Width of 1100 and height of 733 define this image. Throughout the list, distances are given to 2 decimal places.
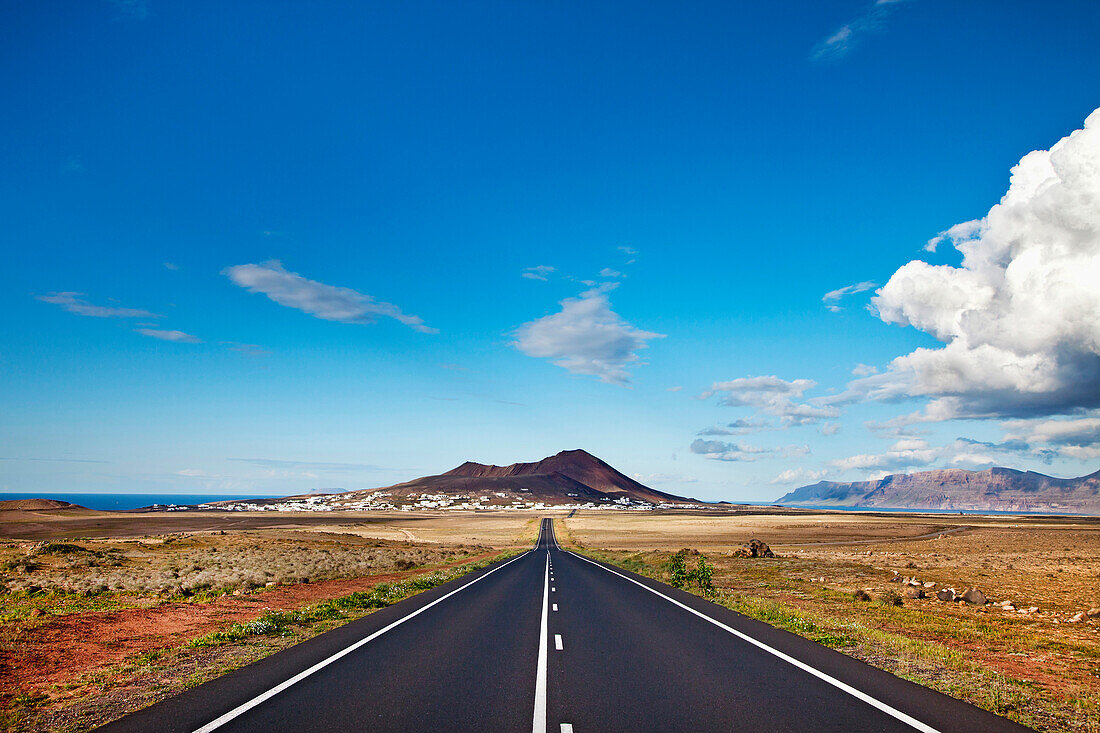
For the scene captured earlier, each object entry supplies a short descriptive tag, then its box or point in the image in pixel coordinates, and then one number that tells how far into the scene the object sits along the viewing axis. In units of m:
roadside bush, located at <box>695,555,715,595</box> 25.67
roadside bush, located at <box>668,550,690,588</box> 28.87
